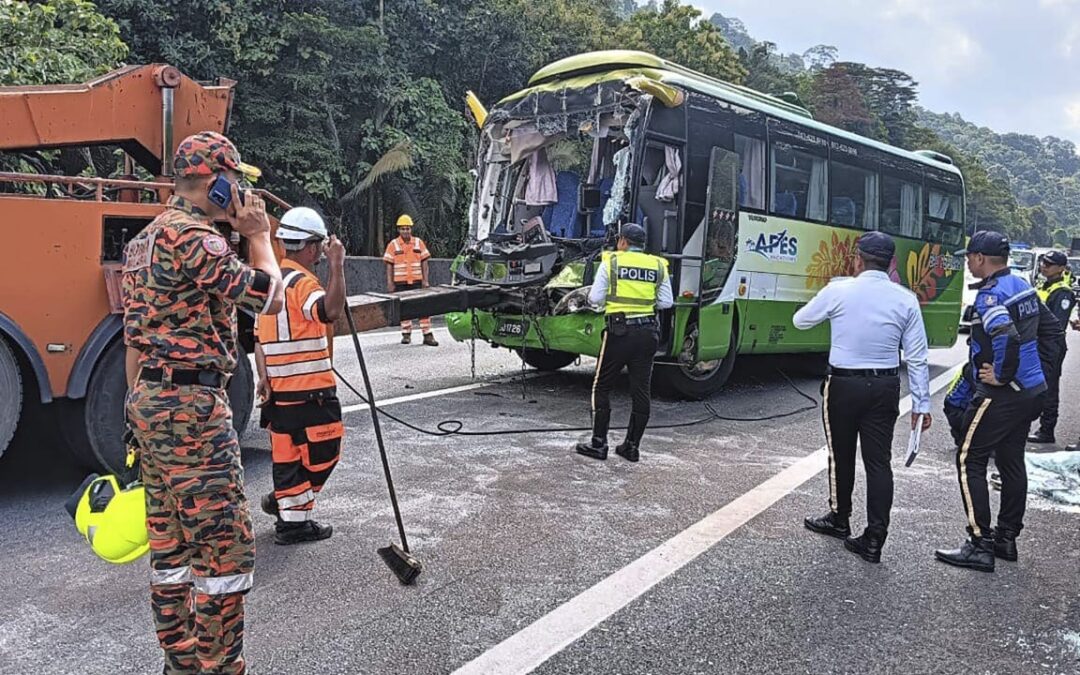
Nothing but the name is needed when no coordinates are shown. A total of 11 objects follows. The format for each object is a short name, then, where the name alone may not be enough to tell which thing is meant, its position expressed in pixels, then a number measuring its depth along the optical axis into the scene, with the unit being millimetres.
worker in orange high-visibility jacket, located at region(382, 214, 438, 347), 12438
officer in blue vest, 4477
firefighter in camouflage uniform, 2705
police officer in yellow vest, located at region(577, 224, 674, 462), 6379
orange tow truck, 4727
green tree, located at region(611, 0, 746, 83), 31594
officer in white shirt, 4570
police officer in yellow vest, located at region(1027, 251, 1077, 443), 7730
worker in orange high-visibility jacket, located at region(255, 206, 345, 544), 4406
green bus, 8148
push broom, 3975
